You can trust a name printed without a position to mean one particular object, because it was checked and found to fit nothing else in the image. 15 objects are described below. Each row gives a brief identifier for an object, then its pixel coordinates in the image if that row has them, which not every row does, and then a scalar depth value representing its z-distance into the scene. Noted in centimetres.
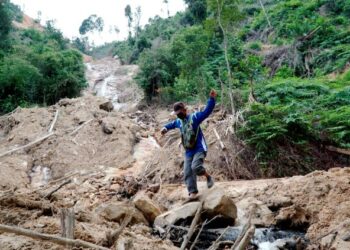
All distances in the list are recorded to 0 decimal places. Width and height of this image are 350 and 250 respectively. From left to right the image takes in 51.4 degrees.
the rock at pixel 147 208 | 564
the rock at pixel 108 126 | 1271
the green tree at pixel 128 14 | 5319
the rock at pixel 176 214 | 531
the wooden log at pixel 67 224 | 279
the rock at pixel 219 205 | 519
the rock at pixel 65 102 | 1512
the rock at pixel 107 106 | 1630
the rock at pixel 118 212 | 516
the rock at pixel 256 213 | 552
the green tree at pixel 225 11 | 1148
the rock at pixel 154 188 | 738
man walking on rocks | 567
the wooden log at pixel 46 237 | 227
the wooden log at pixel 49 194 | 490
